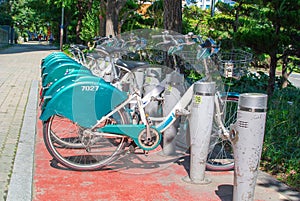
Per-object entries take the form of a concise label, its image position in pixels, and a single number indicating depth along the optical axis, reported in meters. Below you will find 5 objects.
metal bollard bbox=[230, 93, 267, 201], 3.59
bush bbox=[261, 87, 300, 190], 5.25
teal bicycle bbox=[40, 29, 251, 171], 4.61
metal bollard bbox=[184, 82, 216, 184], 4.32
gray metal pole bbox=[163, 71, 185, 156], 5.06
